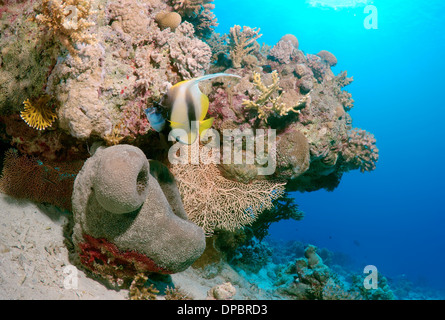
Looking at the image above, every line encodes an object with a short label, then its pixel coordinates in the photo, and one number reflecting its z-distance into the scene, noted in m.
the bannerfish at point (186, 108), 2.05
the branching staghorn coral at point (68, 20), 2.58
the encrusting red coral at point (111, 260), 2.65
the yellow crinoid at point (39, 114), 2.85
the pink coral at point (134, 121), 3.01
